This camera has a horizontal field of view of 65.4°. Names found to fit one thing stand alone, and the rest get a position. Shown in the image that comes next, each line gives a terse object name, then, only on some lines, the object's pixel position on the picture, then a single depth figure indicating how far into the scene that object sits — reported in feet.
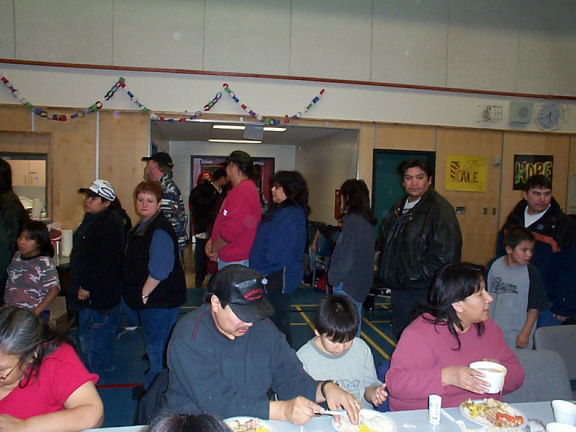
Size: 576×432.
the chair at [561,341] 8.14
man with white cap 11.14
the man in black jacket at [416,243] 9.64
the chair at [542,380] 7.06
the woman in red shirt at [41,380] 4.91
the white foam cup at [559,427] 4.89
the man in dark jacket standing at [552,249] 10.78
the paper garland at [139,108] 19.54
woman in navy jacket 11.86
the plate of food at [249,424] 5.18
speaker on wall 23.71
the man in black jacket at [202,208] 21.93
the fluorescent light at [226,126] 23.00
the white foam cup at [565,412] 5.29
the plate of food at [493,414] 5.46
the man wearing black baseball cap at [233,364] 5.49
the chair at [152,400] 5.87
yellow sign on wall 23.76
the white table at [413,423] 5.35
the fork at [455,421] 5.48
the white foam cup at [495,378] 5.49
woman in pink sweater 6.13
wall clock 24.27
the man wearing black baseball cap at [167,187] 14.17
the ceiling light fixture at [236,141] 34.91
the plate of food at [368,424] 5.34
